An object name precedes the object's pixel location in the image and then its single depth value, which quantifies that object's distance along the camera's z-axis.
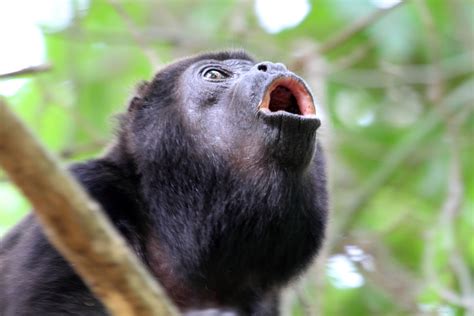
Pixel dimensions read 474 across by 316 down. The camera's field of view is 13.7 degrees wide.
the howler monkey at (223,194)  6.91
